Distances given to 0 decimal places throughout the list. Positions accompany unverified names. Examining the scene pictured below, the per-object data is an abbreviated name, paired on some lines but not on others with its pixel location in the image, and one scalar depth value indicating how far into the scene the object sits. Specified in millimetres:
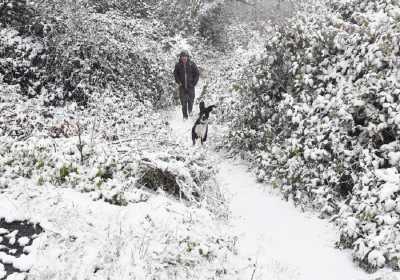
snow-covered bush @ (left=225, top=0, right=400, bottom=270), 5371
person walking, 11680
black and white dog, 9133
